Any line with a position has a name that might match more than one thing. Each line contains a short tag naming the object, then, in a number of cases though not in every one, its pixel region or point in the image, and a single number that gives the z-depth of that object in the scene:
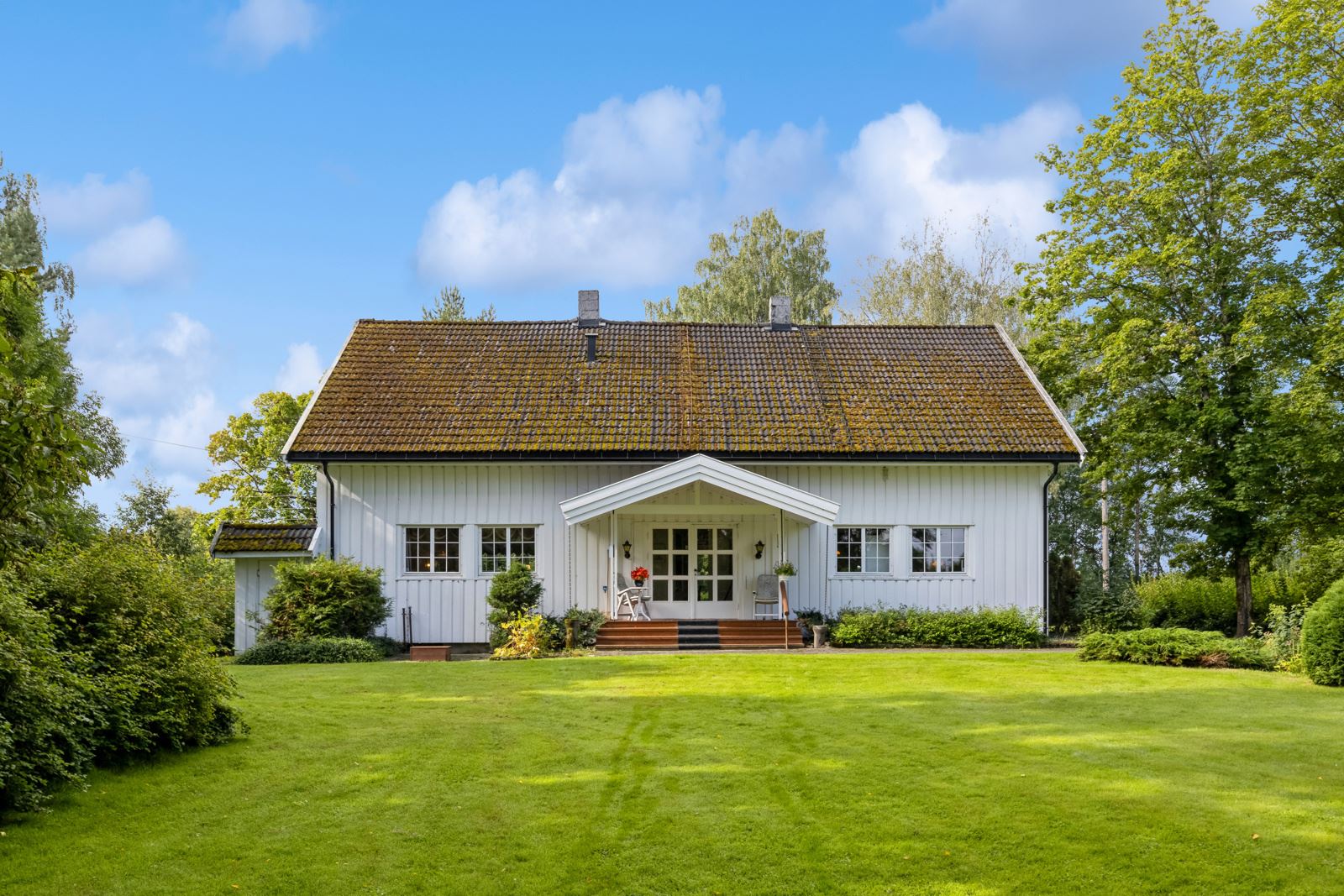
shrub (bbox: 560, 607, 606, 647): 20.94
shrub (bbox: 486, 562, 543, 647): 21.12
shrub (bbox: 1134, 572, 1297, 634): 25.59
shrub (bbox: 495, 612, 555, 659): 19.56
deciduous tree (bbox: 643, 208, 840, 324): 46.44
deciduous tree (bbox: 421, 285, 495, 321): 44.62
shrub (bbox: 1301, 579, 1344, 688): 15.04
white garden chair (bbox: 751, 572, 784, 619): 22.30
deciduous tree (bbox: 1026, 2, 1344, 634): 22.75
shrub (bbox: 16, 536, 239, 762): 9.21
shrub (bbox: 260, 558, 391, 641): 20.27
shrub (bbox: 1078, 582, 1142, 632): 23.80
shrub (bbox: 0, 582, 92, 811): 7.82
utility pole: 36.91
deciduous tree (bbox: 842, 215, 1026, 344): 39.34
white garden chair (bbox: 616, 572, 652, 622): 21.70
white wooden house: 22.44
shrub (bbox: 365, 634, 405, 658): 20.96
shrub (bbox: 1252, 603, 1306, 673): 16.98
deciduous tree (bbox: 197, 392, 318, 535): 37.25
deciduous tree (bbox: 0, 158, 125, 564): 7.24
